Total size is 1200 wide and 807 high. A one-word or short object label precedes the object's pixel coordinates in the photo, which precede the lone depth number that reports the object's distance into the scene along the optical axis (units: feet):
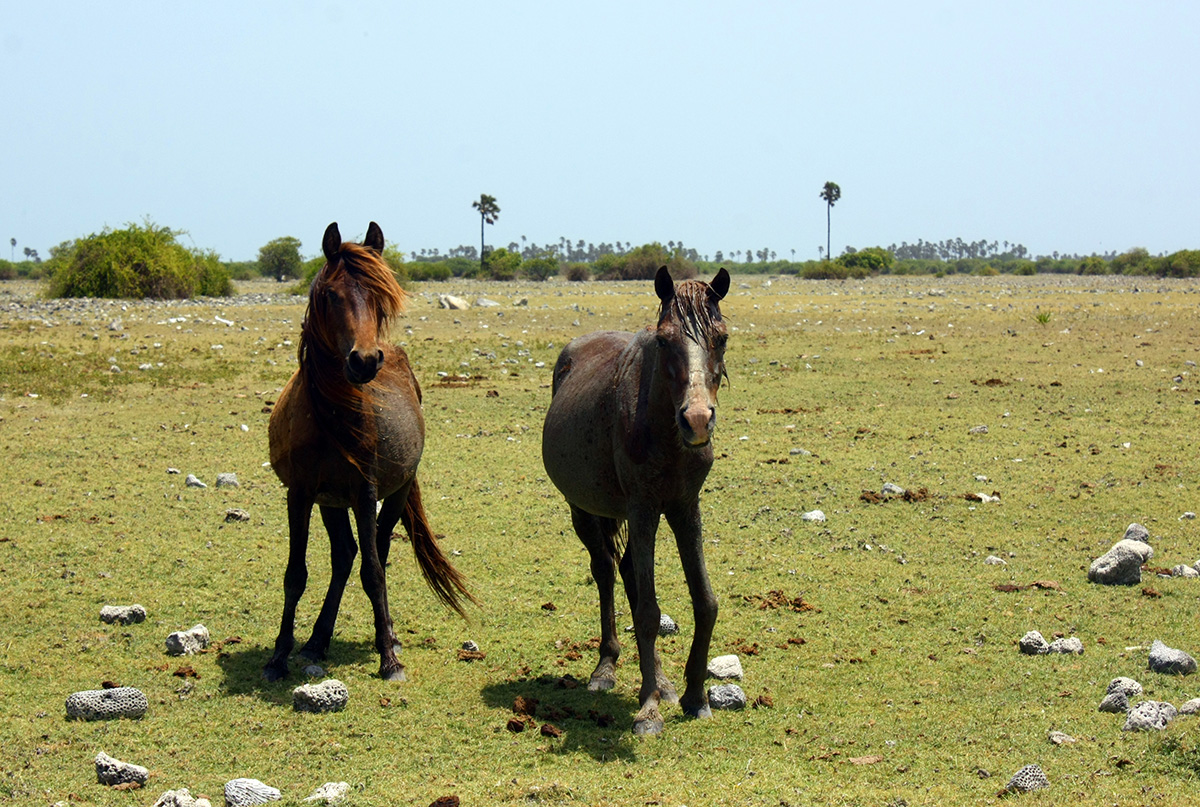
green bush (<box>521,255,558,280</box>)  245.45
